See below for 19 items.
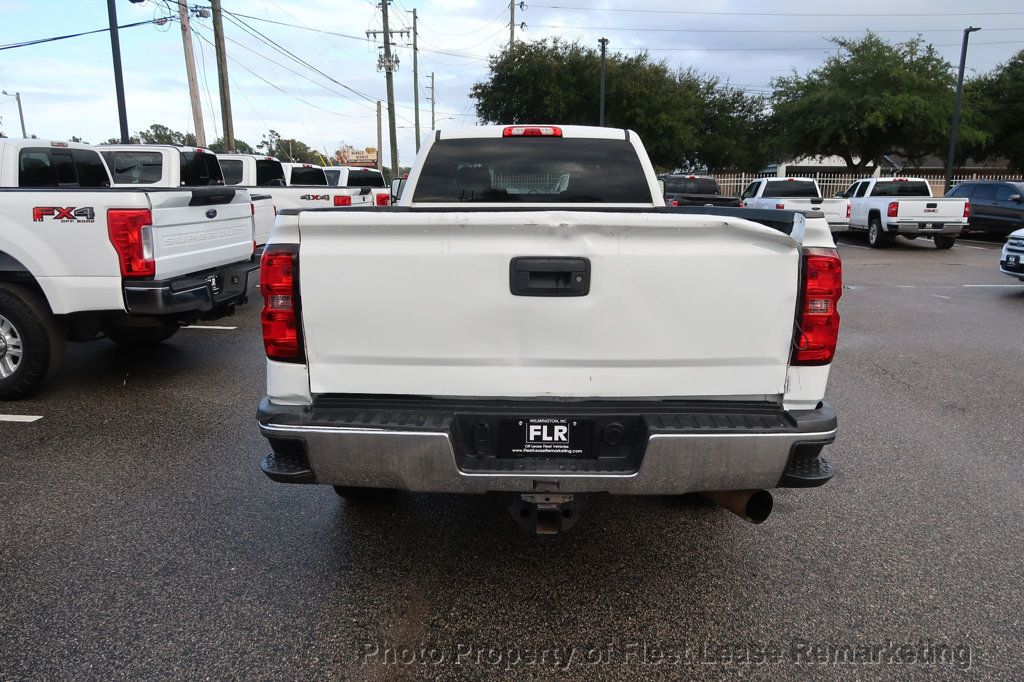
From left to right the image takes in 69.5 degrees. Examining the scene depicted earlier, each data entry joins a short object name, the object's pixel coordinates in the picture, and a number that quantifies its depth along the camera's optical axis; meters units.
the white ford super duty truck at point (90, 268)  5.42
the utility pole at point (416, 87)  52.15
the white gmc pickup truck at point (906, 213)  17.77
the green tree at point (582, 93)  41.72
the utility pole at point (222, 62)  22.09
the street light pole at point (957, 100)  27.18
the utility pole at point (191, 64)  20.84
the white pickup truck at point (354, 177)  20.16
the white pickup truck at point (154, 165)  9.80
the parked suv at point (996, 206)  19.73
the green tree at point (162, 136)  68.14
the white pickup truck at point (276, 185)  14.23
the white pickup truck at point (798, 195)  20.45
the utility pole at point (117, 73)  17.64
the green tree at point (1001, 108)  39.19
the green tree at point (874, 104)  36.53
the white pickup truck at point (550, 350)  2.67
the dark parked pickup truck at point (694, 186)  26.02
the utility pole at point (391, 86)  40.22
